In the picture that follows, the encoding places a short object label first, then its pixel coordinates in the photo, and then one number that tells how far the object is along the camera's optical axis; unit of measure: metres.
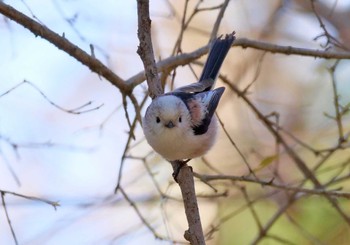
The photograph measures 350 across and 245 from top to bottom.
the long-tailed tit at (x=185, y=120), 6.05
